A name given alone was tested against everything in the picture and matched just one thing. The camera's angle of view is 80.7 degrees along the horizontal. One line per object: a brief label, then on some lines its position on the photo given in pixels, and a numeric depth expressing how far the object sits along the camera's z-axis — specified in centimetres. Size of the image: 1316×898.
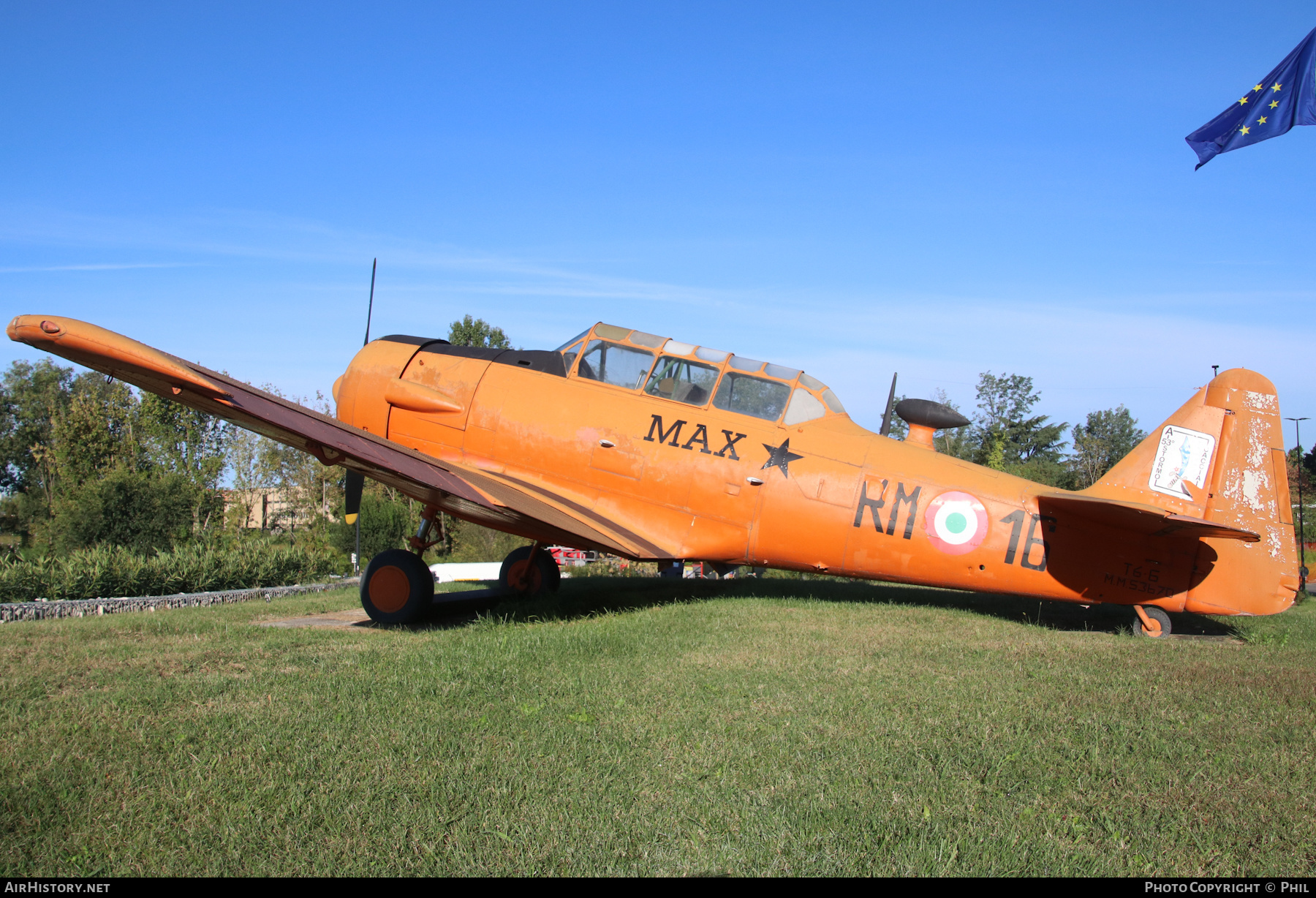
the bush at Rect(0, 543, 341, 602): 1002
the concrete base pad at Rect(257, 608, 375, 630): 770
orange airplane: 745
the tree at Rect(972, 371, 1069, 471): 4816
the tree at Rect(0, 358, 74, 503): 5312
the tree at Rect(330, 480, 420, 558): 1781
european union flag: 933
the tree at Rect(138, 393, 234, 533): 2673
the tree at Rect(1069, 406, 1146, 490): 4138
